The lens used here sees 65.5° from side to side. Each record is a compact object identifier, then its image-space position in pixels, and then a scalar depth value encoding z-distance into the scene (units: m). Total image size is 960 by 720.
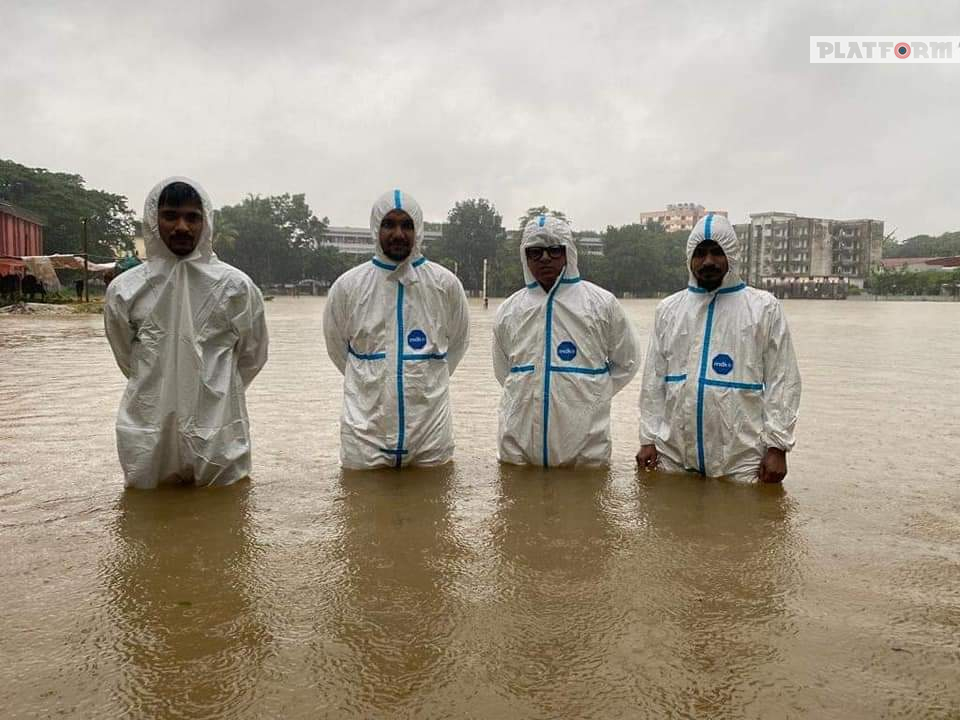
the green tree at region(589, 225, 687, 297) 72.06
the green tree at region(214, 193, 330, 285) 70.44
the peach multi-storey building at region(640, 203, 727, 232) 140.50
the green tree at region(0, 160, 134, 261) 44.75
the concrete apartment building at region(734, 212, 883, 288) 86.94
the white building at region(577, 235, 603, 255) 86.69
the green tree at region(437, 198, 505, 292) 74.62
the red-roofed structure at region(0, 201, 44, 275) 32.81
